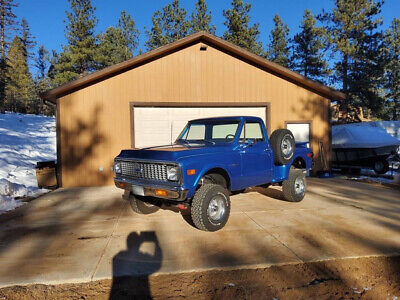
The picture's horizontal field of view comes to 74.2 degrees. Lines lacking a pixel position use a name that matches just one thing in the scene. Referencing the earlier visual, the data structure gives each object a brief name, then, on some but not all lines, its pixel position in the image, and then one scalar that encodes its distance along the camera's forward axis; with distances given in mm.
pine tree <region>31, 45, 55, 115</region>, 50875
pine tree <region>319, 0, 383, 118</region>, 25469
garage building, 9750
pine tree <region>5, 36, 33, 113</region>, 44925
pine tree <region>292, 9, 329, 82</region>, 29630
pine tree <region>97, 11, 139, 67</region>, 34688
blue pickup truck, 4371
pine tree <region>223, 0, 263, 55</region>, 26609
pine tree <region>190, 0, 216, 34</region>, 28656
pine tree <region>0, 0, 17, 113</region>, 31041
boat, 13023
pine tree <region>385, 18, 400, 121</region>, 36812
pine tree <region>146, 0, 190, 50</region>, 28562
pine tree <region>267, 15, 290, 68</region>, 34547
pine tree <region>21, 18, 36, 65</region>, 51325
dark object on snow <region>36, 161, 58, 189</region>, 9184
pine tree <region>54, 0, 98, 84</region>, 29005
